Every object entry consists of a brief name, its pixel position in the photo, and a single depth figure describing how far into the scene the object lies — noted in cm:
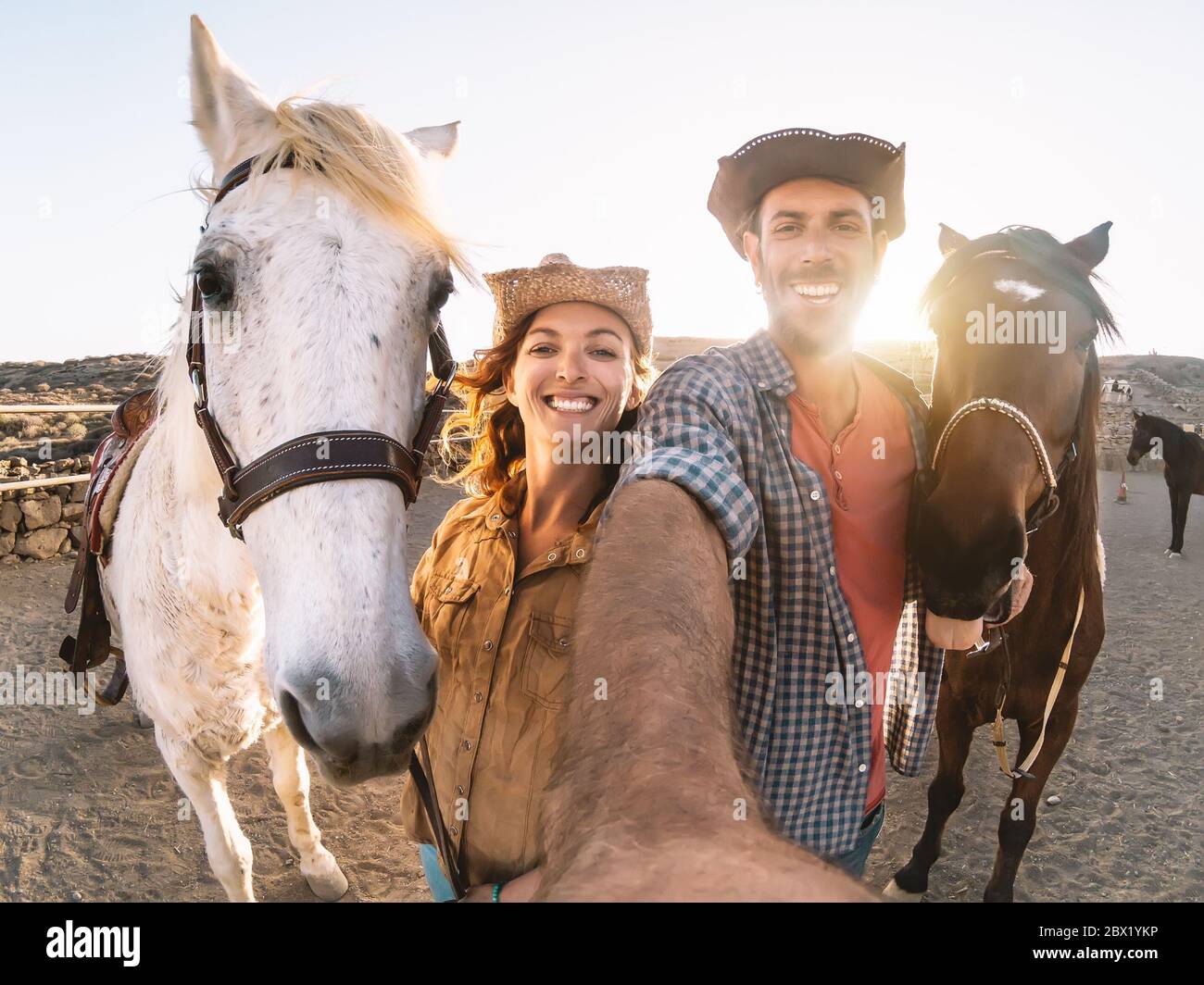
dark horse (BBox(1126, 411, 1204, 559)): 1039
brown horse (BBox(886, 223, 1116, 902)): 165
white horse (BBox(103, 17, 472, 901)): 120
